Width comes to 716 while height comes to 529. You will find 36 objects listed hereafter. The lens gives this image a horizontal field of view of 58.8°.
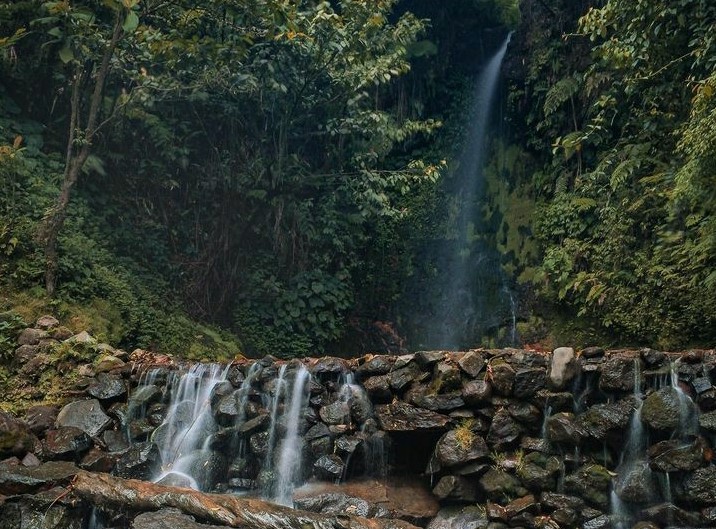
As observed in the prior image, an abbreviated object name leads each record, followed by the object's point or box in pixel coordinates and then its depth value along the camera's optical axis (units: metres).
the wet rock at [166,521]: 5.14
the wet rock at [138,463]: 6.94
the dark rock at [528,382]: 6.65
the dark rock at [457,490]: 6.34
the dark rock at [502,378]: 6.67
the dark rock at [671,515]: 5.62
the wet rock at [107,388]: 7.86
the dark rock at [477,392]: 6.68
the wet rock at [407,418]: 6.69
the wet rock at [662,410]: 6.08
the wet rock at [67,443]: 6.92
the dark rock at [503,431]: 6.49
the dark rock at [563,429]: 6.26
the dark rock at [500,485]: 6.20
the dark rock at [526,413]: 6.55
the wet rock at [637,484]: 5.90
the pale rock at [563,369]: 6.58
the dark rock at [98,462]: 6.91
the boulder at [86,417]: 7.42
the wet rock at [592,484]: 6.02
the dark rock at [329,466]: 6.76
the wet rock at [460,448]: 6.41
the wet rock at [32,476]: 5.96
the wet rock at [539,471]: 6.16
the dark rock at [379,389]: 7.13
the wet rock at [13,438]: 6.67
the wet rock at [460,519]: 6.05
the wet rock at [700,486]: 5.66
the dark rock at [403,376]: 7.09
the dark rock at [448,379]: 6.86
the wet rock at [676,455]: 5.84
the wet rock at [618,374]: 6.43
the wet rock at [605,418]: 6.24
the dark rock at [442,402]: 6.76
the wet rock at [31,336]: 8.41
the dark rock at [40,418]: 7.34
